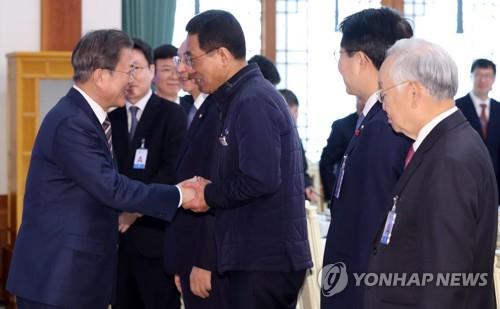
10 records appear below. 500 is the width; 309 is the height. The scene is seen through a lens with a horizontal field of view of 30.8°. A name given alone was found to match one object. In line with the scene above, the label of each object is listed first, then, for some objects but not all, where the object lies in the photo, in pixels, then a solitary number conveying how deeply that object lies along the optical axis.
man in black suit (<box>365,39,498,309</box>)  2.32
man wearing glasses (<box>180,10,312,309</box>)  3.26
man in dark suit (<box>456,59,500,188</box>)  8.31
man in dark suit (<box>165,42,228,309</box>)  3.46
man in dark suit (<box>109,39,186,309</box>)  4.57
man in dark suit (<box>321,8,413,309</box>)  2.80
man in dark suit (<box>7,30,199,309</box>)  3.31
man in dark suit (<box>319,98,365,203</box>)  6.59
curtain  9.16
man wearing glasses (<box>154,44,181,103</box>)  5.68
